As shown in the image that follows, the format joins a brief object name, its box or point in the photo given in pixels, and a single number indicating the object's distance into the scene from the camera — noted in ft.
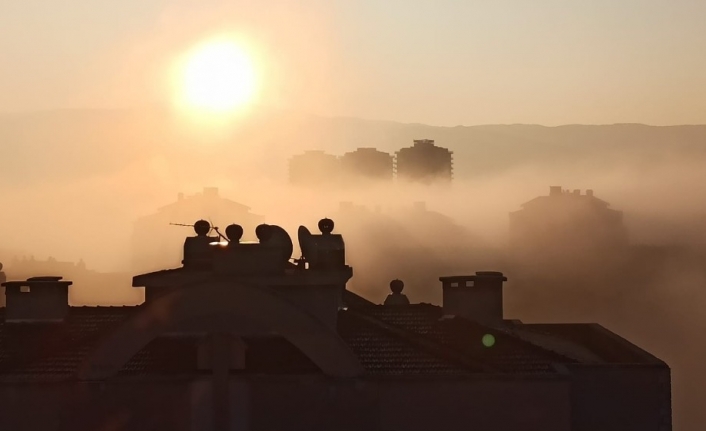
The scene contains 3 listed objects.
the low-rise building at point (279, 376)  118.62
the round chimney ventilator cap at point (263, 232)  126.82
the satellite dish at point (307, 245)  140.67
